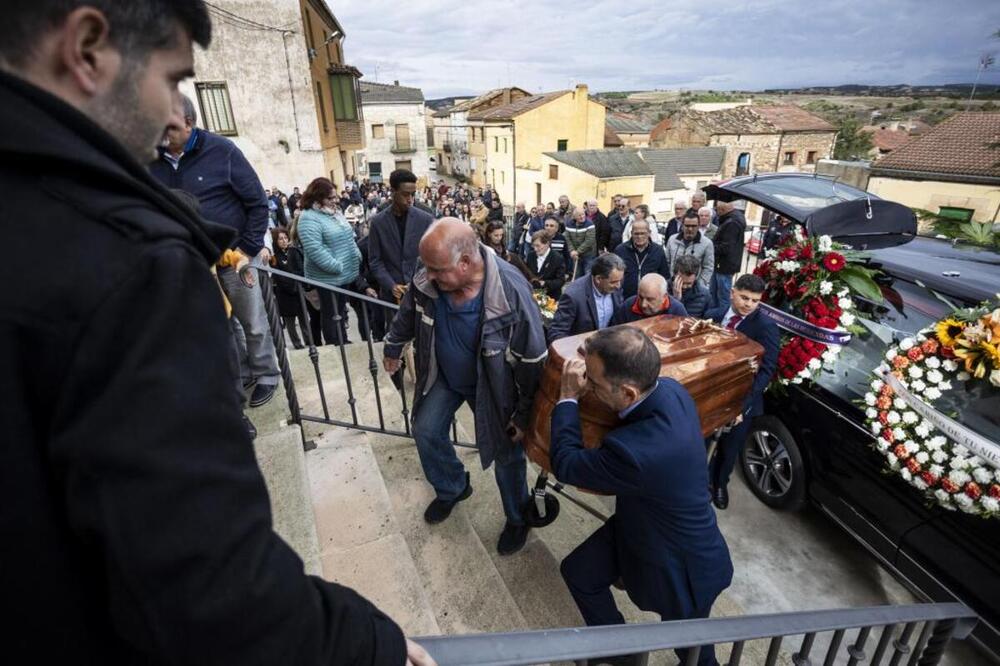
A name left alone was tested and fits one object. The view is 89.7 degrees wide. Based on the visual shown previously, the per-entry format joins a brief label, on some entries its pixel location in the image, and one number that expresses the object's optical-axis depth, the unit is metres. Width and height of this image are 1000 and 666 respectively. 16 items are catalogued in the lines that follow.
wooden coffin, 2.67
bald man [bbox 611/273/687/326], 3.94
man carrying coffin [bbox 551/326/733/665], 2.06
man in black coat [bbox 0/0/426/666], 0.59
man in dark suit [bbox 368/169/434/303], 4.51
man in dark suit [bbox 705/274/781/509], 3.66
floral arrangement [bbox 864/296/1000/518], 2.60
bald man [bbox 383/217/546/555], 2.63
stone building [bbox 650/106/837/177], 33.75
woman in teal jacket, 4.69
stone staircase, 2.54
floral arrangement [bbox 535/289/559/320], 5.99
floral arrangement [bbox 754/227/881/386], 3.67
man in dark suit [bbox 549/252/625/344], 4.10
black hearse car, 2.71
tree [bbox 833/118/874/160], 41.16
